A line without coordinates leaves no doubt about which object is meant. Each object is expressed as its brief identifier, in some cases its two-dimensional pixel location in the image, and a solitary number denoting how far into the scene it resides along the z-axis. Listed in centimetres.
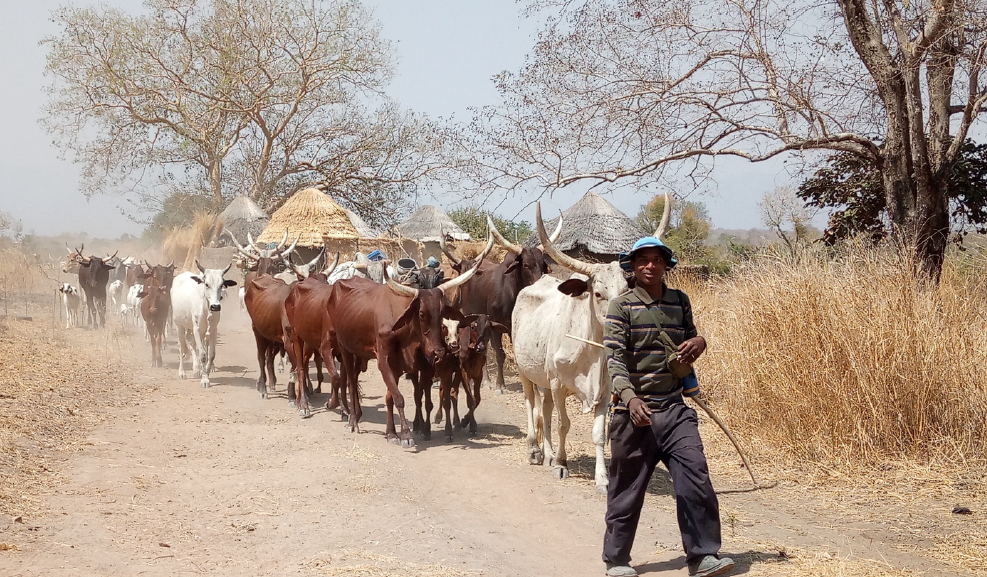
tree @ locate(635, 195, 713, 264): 2694
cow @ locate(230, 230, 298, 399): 1254
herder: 498
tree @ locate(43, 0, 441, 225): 2838
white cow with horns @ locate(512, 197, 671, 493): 692
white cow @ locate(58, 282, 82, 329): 1991
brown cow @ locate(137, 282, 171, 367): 1527
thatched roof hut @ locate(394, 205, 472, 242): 2434
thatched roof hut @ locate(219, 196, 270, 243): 2491
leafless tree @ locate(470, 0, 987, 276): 1019
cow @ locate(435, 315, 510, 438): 969
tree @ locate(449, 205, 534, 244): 2605
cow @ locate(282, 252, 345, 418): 1098
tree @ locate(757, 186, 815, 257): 2583
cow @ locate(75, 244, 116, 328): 2050
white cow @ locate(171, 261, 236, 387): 1374
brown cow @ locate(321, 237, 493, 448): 912
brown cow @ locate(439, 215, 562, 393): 1206
